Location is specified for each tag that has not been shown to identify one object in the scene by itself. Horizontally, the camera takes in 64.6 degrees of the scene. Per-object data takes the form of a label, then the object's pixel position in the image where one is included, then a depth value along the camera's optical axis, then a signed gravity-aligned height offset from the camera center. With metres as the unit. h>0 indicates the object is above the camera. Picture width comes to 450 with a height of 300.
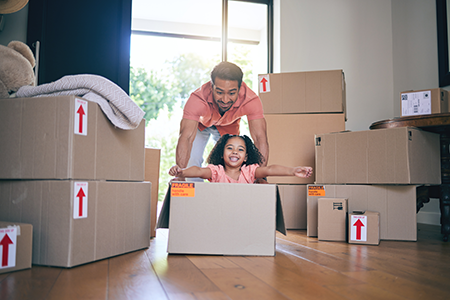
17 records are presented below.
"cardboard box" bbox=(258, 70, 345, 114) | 2.48 +0.56
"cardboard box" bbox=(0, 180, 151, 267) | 1.13 -0.16
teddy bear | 1.32 +0.36
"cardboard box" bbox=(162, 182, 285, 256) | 1.37 -0.18
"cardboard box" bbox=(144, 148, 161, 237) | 1.94 +0.00
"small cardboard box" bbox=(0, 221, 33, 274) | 1.04 -0.23
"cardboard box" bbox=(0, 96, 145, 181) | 1.16 +0.10
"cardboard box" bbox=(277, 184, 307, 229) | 2.41 -0.21
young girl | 1.76 +0.03
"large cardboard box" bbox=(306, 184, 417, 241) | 1.88 -0.16
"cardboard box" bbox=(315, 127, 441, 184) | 1.88 +0.09
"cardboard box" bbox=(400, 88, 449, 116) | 2.12 +0.44
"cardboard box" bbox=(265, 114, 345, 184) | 2.47 +0.25
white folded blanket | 1.24 +0.27
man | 2.02 +0.34
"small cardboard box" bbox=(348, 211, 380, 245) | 1.75 -0.27
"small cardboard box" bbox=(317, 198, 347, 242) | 1.85 -0.24
